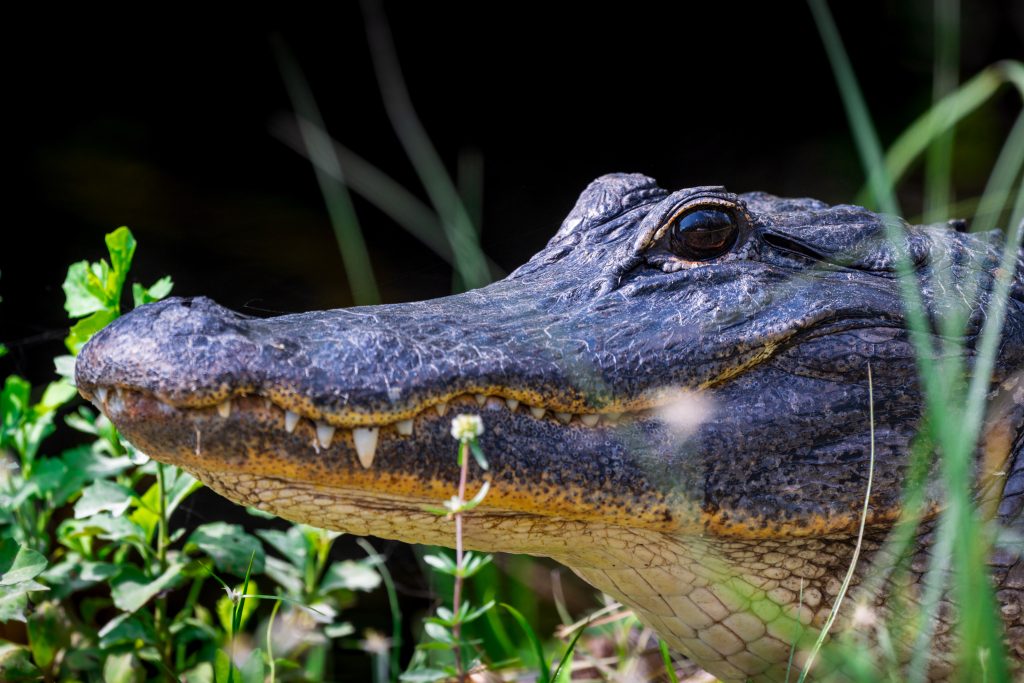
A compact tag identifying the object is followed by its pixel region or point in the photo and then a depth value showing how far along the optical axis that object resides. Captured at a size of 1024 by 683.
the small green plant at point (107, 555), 5.04
